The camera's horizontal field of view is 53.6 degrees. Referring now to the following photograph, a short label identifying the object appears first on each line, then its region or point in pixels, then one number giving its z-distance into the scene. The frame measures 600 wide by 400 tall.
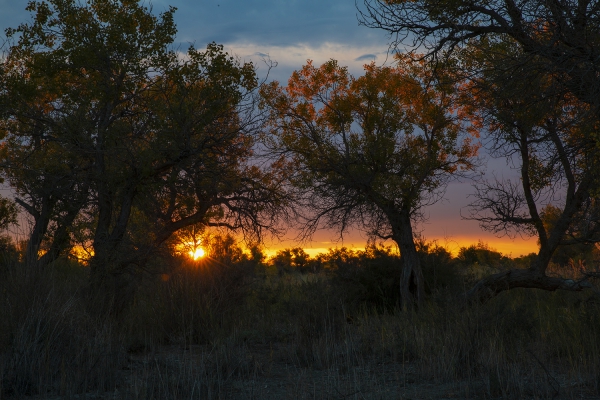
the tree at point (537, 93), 8.19
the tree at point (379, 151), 16.03
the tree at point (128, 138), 13.23
